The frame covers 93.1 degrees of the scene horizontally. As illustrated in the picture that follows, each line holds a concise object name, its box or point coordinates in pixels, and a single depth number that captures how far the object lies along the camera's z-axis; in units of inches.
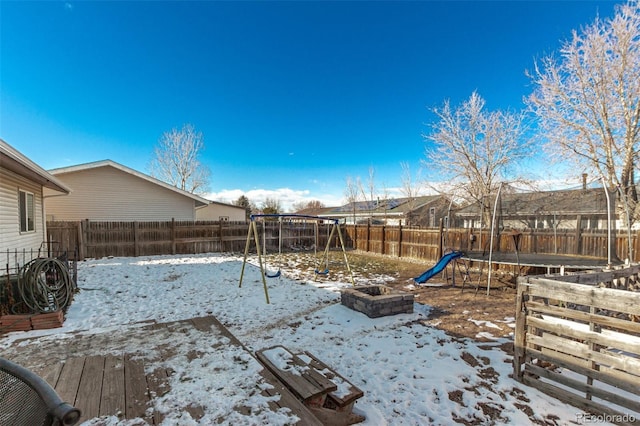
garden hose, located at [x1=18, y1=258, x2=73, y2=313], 189.9
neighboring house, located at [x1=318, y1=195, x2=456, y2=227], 1148.5
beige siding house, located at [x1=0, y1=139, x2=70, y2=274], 241.4
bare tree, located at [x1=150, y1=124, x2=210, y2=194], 1002.1
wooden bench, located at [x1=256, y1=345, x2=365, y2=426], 99.3
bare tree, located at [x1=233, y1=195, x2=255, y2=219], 1646.2
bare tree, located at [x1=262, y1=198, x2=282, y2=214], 1835.4
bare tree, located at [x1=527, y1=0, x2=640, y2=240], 446.3
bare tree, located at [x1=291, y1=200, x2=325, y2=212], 2414.4
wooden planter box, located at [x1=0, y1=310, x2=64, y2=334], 169.5
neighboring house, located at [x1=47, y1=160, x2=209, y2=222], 513.0
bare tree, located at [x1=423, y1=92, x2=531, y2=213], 655.1
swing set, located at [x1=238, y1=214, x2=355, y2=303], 266.5
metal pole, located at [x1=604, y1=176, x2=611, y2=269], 208.8
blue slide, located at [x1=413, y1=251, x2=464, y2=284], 302.0
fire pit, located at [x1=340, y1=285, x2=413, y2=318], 211.9
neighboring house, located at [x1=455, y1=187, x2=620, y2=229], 604.9
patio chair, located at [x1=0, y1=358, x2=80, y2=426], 41.8
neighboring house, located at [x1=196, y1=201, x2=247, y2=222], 1071.5
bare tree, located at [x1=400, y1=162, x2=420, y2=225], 1282.0
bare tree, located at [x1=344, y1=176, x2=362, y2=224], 1481.3
